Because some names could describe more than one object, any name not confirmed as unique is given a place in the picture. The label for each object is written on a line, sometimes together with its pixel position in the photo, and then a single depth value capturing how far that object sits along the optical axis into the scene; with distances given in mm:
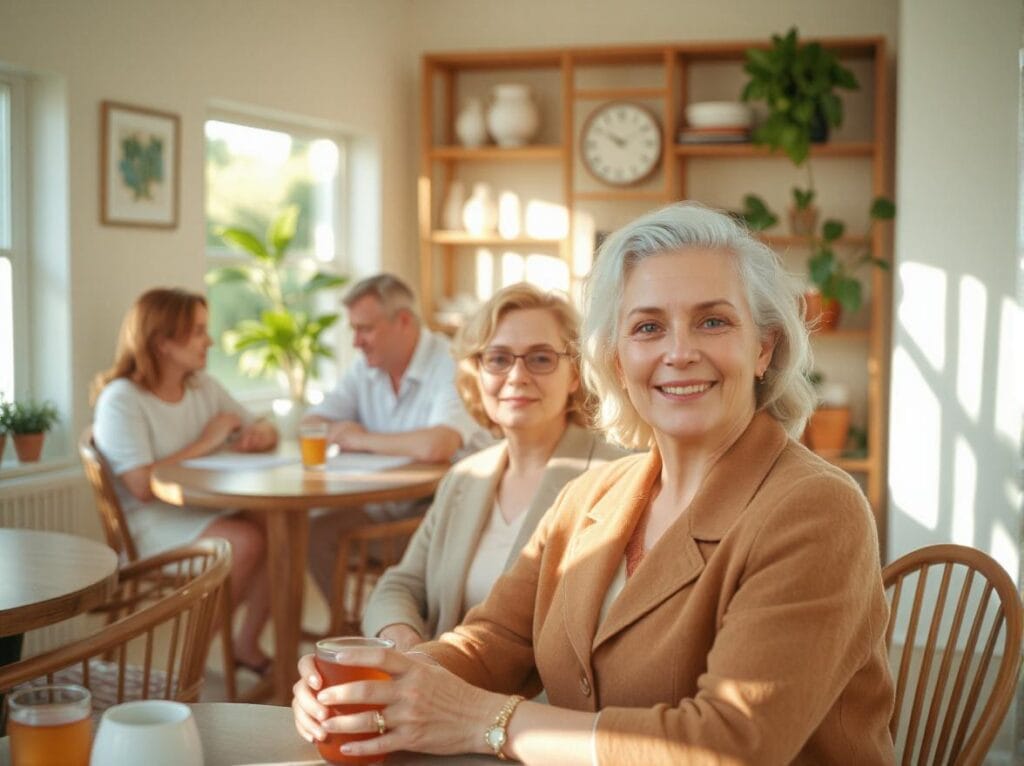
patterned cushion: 2422
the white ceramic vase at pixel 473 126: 5949
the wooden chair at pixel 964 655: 1522
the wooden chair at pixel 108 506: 3570
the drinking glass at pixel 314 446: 3639
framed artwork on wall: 4180
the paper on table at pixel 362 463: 3666
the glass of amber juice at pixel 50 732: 1200
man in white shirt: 4051
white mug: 1165
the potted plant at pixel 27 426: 3857
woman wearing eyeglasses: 2359
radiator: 3801
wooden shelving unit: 5441
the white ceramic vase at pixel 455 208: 6082
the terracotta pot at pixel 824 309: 5421
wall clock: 5816
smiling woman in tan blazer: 1287
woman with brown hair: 3738
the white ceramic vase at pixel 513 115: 5852
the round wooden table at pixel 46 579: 2102
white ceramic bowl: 5516
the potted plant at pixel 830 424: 5445
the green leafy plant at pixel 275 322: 5043
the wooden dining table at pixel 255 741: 1353
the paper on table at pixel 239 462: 3740
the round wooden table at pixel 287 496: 3299
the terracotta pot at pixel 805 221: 5531
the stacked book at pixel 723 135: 5516
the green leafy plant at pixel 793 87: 5152
